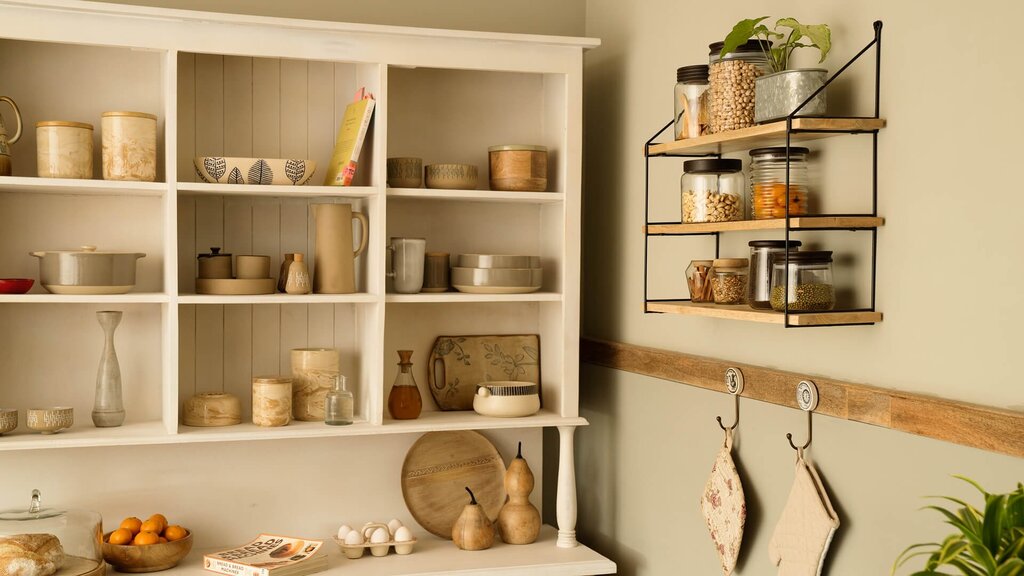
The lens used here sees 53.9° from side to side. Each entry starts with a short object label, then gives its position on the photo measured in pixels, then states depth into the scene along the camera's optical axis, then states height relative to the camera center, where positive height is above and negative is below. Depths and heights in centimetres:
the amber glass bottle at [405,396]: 278 -36
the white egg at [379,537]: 273 -74
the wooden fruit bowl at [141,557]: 250 -74
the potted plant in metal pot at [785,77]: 183 +35
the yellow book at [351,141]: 261 +32
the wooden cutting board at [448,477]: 294 -63
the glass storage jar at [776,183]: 195 +17
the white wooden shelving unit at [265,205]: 251 +16
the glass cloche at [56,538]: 231 -66
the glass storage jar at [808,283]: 184 -3
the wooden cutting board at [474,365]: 296 -30
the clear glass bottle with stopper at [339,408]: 266 -38
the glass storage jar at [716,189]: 212 +17
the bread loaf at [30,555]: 227 -67
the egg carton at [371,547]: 272 -77
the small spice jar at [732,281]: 213 -3
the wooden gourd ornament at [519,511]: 285 -70
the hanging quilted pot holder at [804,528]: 195 -52
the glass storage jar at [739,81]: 200 +37
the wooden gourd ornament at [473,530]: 277 -73
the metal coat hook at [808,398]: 200 -26
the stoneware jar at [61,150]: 244 +27
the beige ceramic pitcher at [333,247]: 266 +4
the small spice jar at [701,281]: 221 -3
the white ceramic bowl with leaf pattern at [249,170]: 255 +24
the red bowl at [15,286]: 242 -6
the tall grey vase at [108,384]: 257 -31
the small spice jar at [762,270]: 193 +0
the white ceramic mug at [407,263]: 272 +0
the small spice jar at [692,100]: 214 +36
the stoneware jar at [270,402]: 262 -36
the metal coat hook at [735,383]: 226 -26
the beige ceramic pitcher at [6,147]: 244 +28
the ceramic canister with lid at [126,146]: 248 +29
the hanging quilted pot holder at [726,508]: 225 -55
